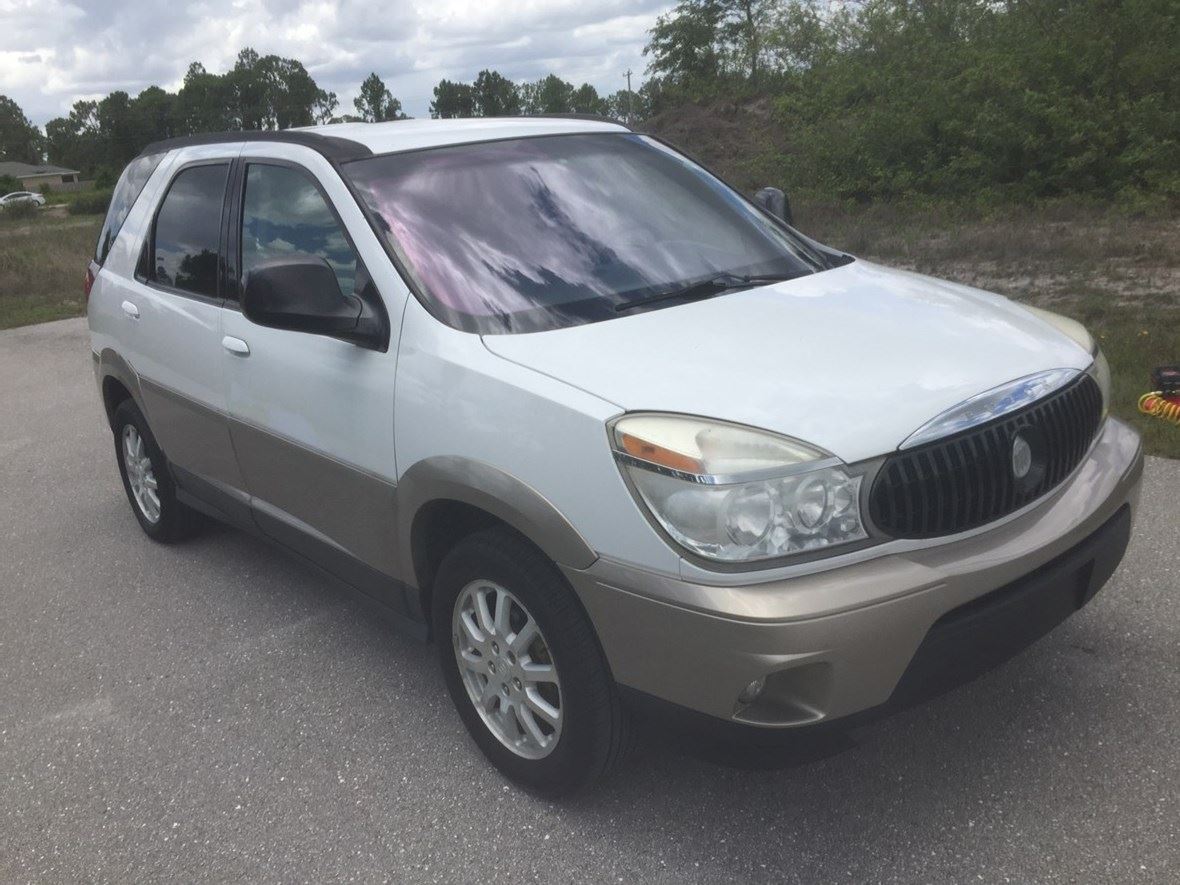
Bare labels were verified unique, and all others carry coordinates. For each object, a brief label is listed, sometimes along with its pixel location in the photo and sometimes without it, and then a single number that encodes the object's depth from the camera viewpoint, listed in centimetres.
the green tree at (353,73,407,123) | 12319
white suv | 247
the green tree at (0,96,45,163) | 13688
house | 11689
